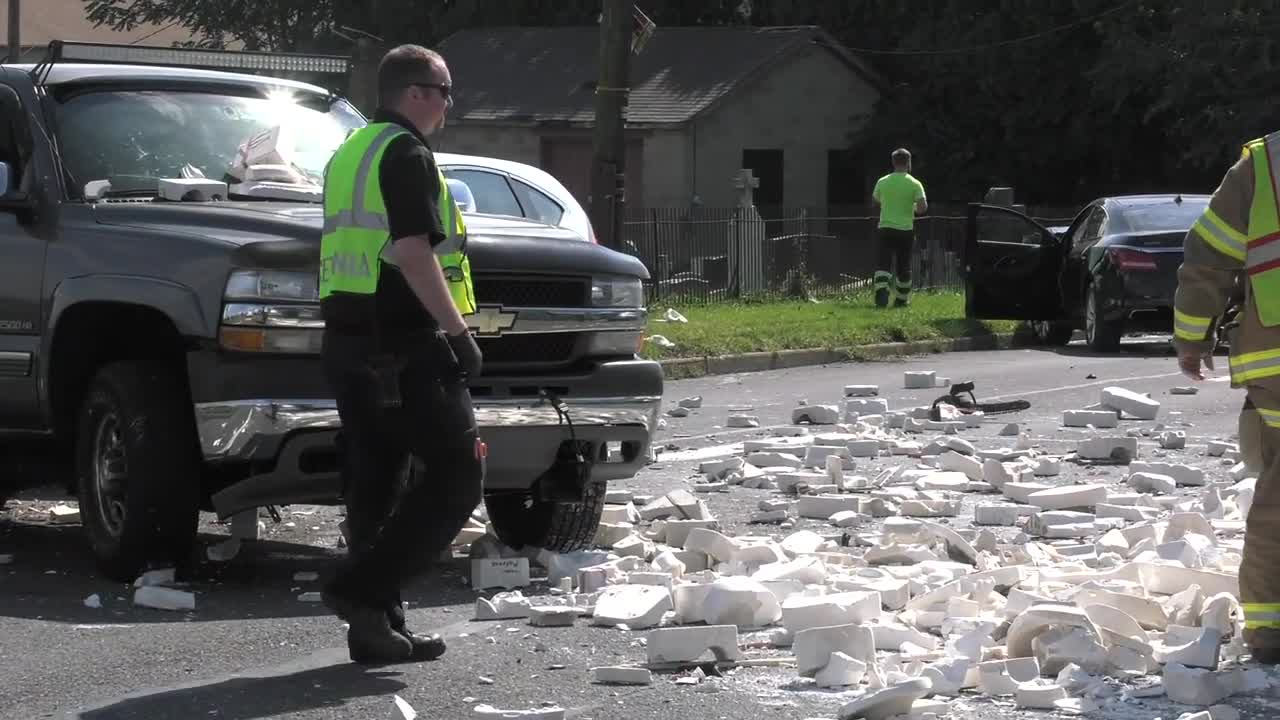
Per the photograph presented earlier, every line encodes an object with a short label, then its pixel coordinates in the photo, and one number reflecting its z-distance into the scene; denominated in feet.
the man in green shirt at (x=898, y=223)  79.97
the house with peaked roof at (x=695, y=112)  140.46
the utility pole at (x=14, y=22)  106.42
